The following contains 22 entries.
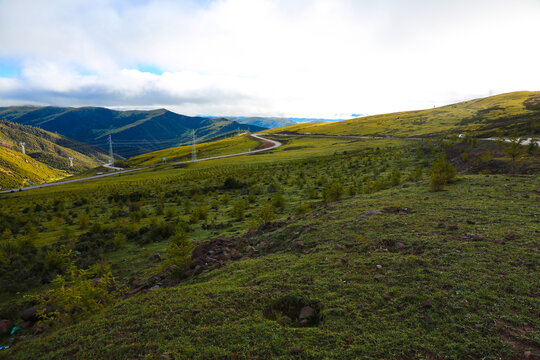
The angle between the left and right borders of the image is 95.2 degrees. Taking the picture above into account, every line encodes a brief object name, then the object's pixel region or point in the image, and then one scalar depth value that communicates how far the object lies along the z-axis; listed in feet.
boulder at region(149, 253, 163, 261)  45.21
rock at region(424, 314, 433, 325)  19.03
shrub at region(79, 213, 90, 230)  69.41
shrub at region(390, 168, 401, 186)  74.88
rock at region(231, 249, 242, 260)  38.05
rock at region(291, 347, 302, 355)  17.93
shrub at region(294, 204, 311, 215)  57.22
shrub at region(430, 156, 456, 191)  52.24
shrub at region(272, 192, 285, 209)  70.85
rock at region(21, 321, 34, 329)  29.77
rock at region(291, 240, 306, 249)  36.21
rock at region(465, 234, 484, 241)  29.46
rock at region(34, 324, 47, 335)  27.45
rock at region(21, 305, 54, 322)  30.76
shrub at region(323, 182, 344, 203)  62.59
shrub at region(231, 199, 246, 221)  64.18
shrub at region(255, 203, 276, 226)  50.65
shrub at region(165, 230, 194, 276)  34.37
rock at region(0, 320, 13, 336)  28.84
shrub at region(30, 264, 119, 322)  27.09
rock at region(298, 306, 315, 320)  21.81
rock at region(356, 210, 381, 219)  41.95
